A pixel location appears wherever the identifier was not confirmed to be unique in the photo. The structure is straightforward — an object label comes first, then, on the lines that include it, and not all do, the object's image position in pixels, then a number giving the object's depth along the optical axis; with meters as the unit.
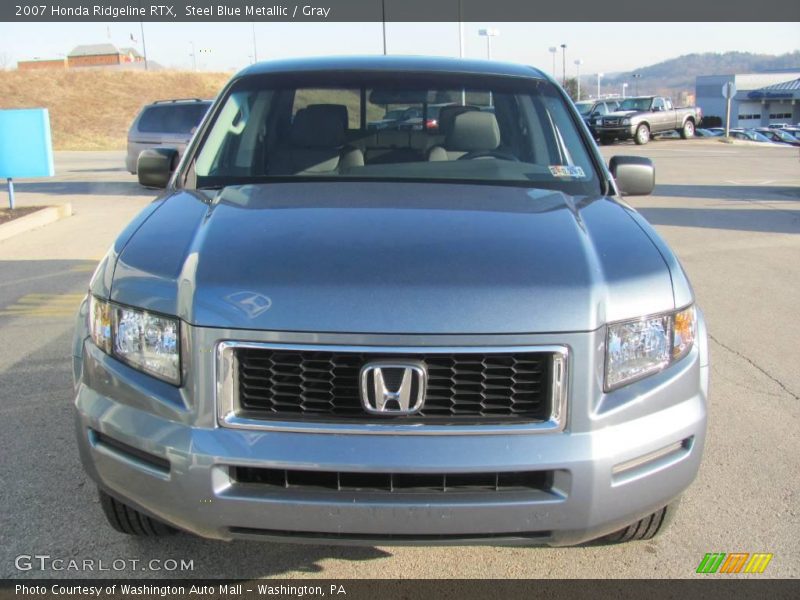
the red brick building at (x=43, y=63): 81.59
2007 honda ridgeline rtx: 2.26
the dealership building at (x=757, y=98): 85.75
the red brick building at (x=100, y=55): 104.00
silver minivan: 15.17
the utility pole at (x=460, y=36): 34.19
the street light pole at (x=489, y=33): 46.56
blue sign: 11.45
